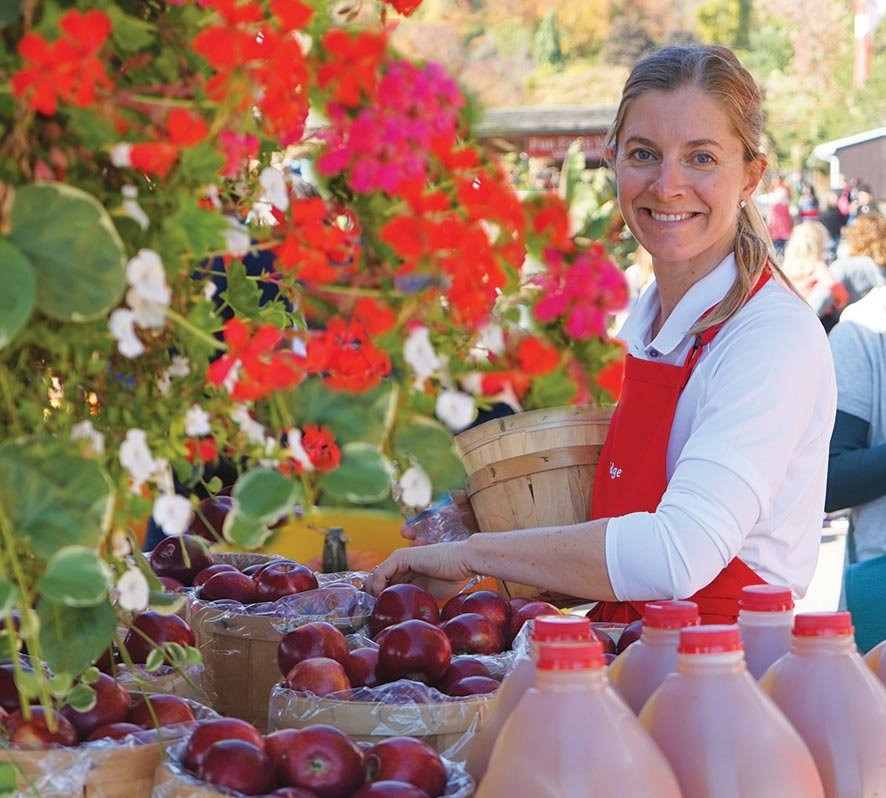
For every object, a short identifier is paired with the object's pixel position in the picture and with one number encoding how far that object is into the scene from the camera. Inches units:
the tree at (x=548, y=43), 1887.3
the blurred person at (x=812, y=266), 330.0
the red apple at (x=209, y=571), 85.1
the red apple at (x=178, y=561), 89.9
